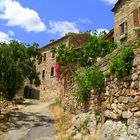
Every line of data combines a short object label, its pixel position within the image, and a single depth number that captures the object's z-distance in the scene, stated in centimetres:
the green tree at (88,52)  1071
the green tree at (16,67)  1161
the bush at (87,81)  637
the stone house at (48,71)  2067
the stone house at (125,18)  981
